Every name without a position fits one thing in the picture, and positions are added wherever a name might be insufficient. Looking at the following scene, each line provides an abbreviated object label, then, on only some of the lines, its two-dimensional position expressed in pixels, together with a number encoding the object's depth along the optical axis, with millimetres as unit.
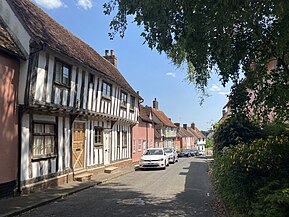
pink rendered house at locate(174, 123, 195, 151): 54665
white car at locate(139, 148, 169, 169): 17351
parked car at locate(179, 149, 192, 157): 40225
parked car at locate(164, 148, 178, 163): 23066
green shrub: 4422
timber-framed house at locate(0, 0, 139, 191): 8468
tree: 4084
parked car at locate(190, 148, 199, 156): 41957
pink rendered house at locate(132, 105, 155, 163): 22076
